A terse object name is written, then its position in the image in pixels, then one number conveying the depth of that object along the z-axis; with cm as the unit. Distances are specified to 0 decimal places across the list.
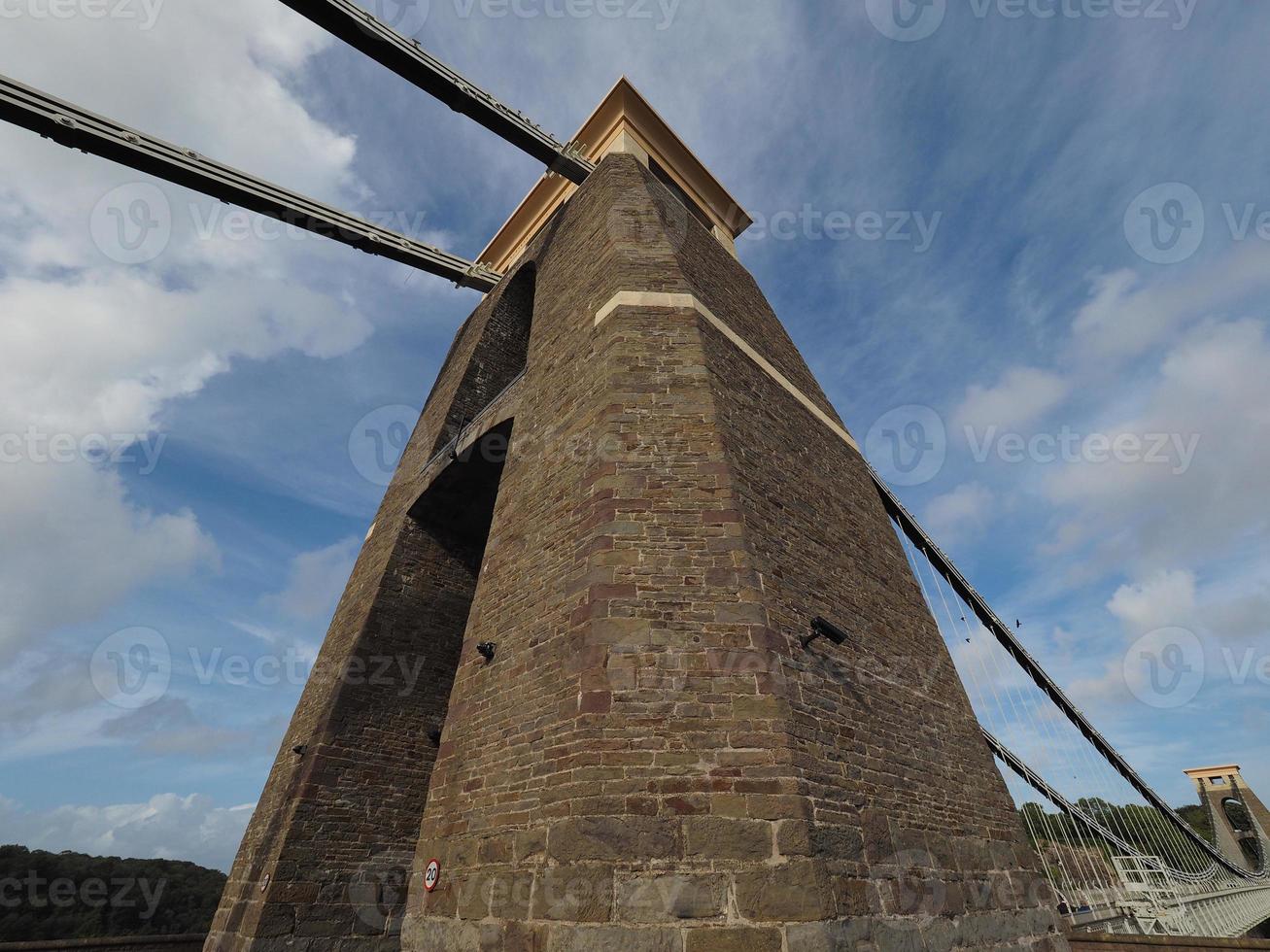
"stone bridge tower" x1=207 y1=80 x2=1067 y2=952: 447
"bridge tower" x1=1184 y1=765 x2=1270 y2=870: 5088
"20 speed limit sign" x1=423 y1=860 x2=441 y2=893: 559
